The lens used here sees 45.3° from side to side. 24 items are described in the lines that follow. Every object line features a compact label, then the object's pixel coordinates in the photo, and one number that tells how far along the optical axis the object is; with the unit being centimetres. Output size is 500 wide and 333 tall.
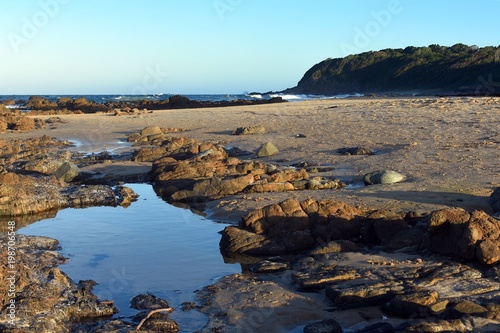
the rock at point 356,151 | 1397
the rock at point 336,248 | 702
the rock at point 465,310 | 472
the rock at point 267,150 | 1523
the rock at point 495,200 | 799
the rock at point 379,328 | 471
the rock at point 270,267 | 683
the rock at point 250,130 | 1942
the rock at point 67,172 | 1344
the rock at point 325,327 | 491
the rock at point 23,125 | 2550
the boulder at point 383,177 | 1073
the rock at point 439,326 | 436
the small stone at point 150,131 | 2086
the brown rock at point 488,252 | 595
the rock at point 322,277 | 605
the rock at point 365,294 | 548
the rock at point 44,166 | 1433
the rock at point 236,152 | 1603
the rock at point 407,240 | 699
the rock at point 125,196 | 1131
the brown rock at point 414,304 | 511
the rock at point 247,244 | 764
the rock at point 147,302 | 577
